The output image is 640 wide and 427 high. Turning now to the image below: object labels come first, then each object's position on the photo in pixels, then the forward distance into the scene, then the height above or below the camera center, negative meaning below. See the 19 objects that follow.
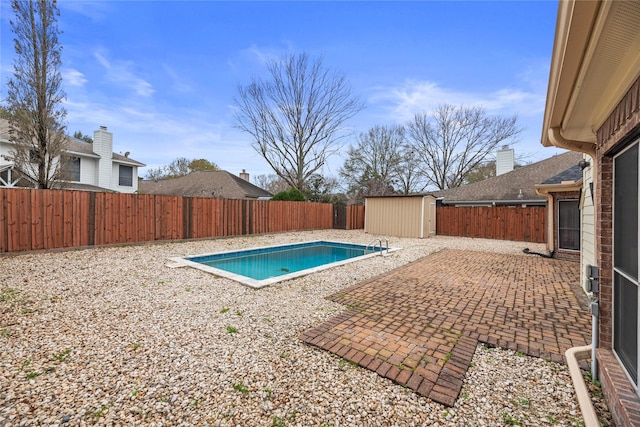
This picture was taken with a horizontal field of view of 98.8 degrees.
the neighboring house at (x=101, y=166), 16.03 +2.92
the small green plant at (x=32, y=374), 2.14 -1.28
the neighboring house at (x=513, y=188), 14.84 +1.60
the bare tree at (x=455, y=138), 21.73 +6.28
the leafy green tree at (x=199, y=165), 32.28 +5.66
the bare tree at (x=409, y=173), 24.03 +3.65
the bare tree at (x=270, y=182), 31.23 +3.79
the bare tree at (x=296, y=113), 19.52 +7.41
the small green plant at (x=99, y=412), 1.76 -1.31
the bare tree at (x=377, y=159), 23.80 +4.85
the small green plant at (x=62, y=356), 2.40 -1.28
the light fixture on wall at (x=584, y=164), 4.43 +0.85
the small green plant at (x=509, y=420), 1.76 -1.34
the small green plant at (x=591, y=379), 2.14 -1.33
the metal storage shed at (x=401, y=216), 13.44 -0.11
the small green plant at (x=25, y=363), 2.26 -1.28
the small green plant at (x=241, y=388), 2.04 -1.33
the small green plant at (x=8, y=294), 3.82 -1.20
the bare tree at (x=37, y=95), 9.58 +4.20
